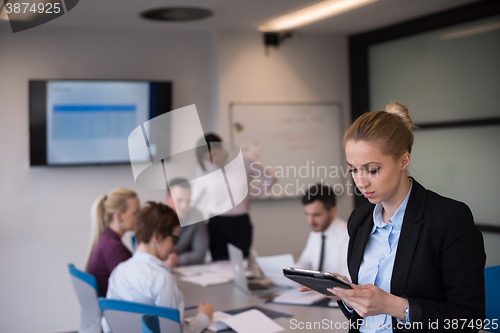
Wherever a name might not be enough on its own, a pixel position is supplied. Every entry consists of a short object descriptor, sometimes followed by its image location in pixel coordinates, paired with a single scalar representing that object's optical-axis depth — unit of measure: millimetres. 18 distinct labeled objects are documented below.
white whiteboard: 4441
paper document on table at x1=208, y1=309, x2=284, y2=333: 1913
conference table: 1961
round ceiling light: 3695
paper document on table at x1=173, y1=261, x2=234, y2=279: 2975
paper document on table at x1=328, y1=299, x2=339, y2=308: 2155
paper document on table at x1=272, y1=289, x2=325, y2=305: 2229
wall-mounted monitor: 3867
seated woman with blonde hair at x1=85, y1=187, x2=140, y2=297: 2631
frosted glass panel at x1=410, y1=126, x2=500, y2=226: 3559
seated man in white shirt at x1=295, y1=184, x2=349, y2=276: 2729
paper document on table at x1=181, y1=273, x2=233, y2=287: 2726
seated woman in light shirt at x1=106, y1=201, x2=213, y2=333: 2008
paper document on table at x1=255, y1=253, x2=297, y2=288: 2498
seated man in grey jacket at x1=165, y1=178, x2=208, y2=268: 3346
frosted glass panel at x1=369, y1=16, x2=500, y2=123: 3592
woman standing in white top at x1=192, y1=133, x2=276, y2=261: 3670
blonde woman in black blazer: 1192
